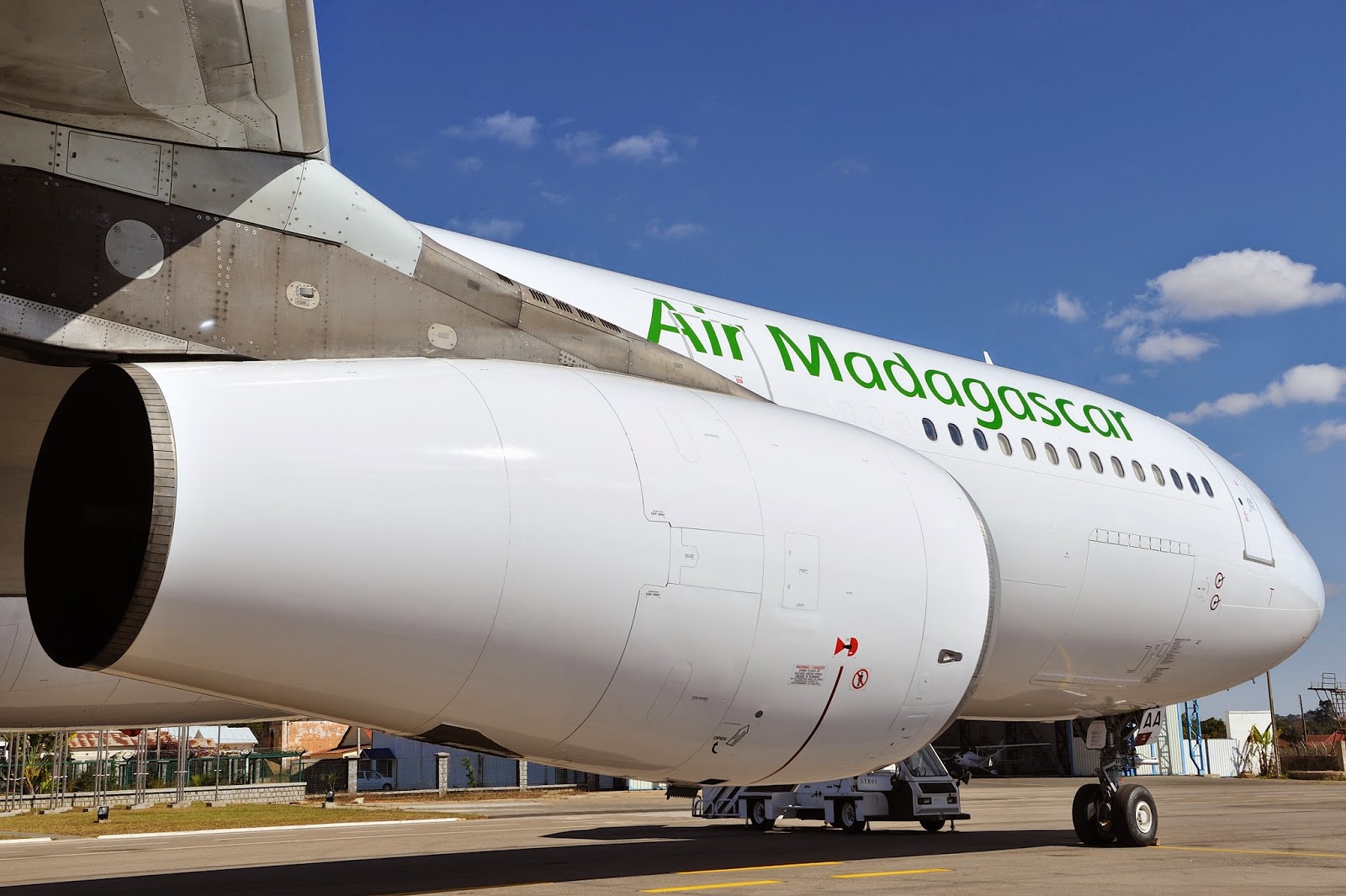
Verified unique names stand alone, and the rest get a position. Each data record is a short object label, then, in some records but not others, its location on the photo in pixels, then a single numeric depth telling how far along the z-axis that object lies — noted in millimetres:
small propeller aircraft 44031
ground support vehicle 18297
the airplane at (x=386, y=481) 5914
